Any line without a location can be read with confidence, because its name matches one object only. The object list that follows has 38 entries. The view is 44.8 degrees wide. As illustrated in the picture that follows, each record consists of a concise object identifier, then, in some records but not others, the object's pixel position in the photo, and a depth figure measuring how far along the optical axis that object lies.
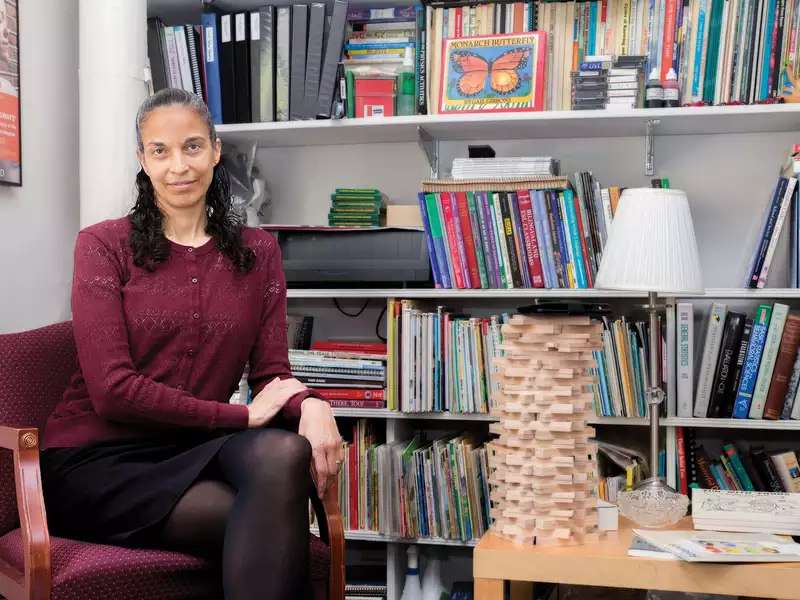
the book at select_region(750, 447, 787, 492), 2.46
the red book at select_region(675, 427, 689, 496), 2.46
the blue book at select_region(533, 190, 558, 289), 2.50
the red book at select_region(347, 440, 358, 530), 2.61
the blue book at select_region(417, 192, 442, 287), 2.56
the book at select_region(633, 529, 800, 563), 1.65
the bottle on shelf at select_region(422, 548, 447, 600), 2.64
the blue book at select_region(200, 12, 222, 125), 2.73
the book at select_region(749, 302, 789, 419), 2.40
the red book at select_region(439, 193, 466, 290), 2.55
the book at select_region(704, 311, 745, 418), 2.43
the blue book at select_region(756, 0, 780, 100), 2.45
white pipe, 2.52
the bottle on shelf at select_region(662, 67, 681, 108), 2.47
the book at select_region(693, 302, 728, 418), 2.44
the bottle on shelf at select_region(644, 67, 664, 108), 2.48
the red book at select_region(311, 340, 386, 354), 2.64
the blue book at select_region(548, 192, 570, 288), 2.49
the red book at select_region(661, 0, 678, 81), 2.52
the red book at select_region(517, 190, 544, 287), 2.50
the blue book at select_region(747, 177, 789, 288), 2.40
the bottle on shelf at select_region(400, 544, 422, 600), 2.65
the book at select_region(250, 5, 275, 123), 2.69
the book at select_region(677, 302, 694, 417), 2.44
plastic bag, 2.84
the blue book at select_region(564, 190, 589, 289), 2.48
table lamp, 1.98
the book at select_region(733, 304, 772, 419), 2.42
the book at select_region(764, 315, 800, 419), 2.40
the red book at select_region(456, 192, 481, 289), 2.54
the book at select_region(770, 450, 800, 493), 2.44
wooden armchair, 1.52
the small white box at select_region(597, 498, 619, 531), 1.90
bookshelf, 2.51
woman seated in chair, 1.57
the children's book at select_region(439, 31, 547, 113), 2.55
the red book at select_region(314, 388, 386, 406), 2.59
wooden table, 1.65
